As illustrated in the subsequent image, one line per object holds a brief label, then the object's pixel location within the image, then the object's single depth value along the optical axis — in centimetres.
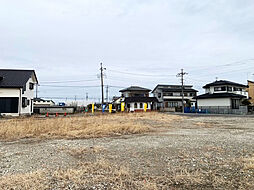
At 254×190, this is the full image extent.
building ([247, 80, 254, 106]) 3772
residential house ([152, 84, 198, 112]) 4194
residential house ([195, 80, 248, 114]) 2927
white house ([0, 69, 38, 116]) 1936
